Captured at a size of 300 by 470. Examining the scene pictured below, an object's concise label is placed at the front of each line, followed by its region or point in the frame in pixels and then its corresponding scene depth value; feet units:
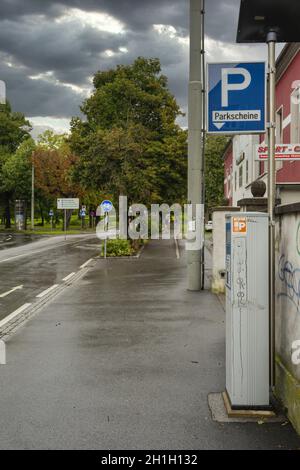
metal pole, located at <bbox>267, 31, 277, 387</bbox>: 16.58
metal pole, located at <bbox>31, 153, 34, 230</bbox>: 198.96
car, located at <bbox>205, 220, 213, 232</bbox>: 168.62
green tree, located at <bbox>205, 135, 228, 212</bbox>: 203.10
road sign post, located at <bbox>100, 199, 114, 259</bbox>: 80.48
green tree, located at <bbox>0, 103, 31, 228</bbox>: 224.53
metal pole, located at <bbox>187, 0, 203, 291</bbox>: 44.13
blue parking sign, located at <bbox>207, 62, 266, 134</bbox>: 19.60
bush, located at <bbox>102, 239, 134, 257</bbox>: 84.07
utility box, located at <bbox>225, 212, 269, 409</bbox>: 15.96
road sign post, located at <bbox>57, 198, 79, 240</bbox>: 163.02
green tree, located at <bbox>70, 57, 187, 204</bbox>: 90.77
